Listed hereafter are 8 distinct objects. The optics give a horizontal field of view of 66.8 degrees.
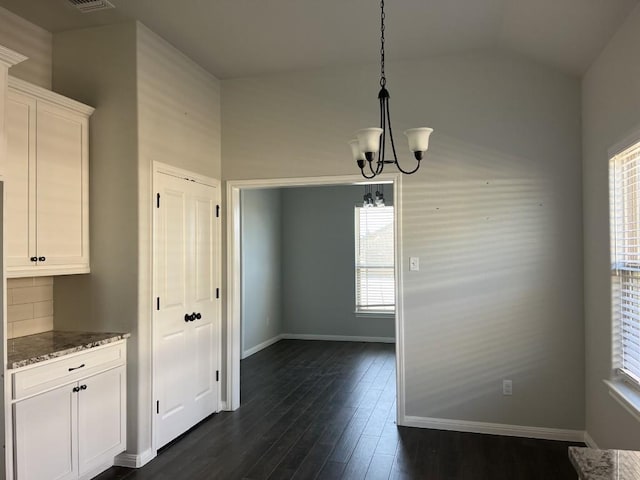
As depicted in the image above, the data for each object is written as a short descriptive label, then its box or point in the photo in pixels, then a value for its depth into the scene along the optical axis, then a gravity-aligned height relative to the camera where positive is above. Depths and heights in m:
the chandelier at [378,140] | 2.60 +0.56
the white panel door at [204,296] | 4.05 -0.45
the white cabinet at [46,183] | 2.83 +0.39
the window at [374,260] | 7.71 -0.28
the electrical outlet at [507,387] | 3.82 -1.15
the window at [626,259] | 2.81 -0.11
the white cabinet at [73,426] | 2.56 -1.06
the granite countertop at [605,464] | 1.25 -0.60
